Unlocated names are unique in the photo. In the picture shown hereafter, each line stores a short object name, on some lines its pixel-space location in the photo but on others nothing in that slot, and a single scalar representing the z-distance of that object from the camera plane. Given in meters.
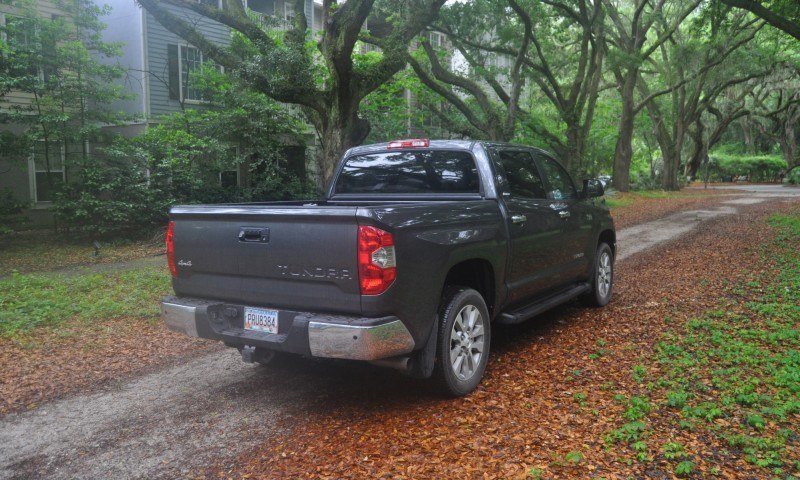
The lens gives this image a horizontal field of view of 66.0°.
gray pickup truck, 3.83
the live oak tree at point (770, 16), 11.77
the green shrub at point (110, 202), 13.12
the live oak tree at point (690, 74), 25.77
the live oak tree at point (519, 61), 17.41
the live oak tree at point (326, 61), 11.23
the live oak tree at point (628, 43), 21.64
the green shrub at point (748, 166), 46.16
